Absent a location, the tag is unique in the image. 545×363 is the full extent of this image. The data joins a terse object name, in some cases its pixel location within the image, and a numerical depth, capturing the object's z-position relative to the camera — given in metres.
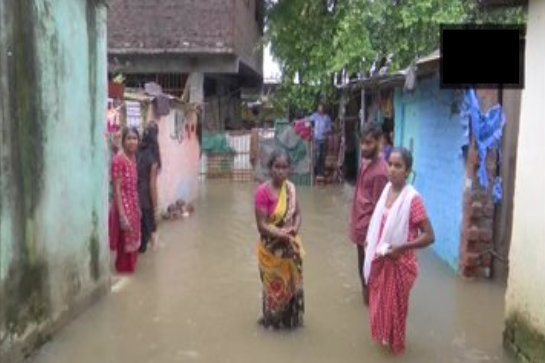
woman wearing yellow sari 5.32
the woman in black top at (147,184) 8.11
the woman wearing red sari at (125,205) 6.95
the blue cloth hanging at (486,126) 6.93
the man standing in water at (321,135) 17.02
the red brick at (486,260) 7.19
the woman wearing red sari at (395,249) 4.77
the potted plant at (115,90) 8.47
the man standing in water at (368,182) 5.94
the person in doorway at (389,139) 12.19
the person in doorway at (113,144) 7.67
